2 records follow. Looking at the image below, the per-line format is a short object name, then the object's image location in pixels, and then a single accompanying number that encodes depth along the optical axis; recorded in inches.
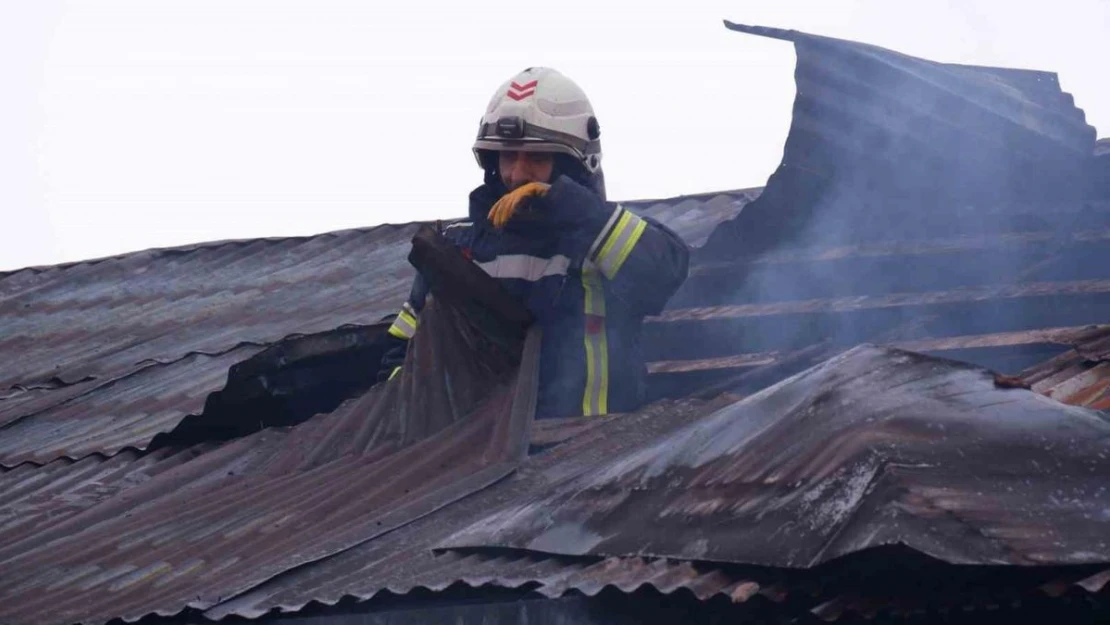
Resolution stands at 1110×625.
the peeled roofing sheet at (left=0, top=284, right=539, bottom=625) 436.8
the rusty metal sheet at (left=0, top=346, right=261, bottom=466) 636.7
